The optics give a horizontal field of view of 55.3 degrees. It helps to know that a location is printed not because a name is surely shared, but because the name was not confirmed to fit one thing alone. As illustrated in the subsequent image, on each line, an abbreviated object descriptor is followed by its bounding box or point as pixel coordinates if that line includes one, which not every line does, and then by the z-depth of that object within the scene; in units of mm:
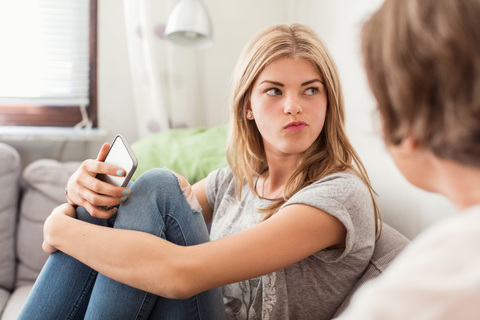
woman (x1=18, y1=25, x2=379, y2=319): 785
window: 2104
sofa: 1603
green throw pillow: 1608
